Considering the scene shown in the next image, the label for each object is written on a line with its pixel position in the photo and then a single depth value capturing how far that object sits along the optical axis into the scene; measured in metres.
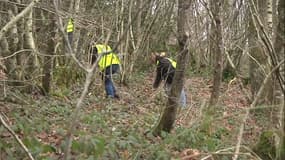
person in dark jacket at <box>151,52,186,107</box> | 10.58
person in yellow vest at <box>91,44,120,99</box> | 11.11
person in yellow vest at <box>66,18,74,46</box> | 11.45
